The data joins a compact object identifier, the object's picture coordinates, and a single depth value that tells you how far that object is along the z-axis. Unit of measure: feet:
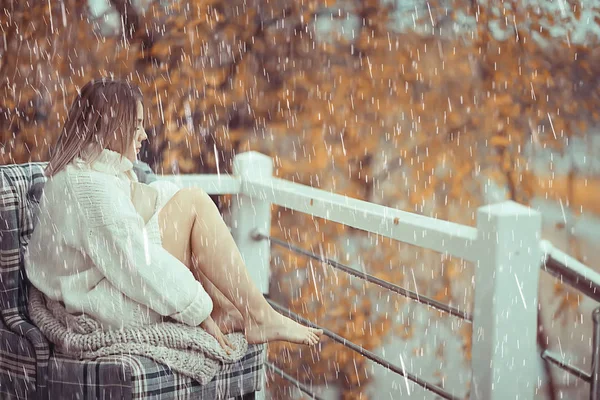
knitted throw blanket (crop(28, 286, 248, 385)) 14.07
